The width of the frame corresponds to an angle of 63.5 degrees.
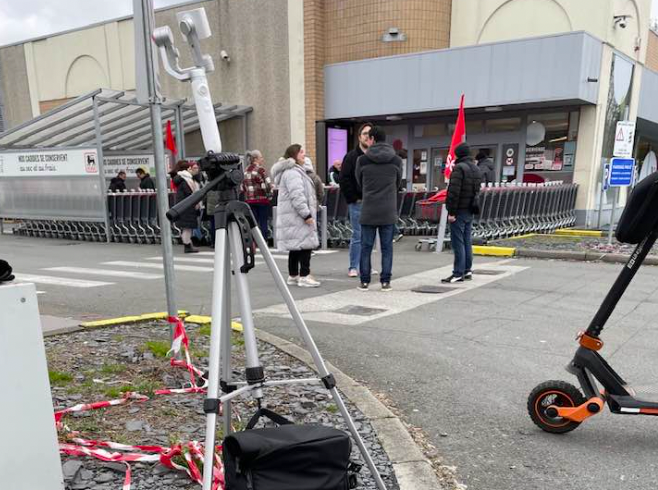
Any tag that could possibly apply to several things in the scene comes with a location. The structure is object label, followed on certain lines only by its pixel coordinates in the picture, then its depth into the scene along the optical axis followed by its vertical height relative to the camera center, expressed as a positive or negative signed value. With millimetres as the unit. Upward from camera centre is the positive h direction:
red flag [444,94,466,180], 9711 +287
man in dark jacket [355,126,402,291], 6805 -503
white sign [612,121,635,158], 10500 +211
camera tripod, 2133 -548
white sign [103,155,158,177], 19375 -423
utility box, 1969 -936
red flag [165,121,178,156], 16000 +305
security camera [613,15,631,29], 14805 +3586
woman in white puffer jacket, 7043 -718
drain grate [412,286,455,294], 7141 -1871
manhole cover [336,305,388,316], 6062 -1832
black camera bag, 1975 -1162
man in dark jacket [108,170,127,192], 15992 -968
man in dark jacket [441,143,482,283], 7293 -686
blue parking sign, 10453 -430
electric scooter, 2785 -1283
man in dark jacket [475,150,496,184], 11241 -366
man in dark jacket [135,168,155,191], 15875 -883
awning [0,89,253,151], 13818 +878
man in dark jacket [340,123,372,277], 7895 -584
